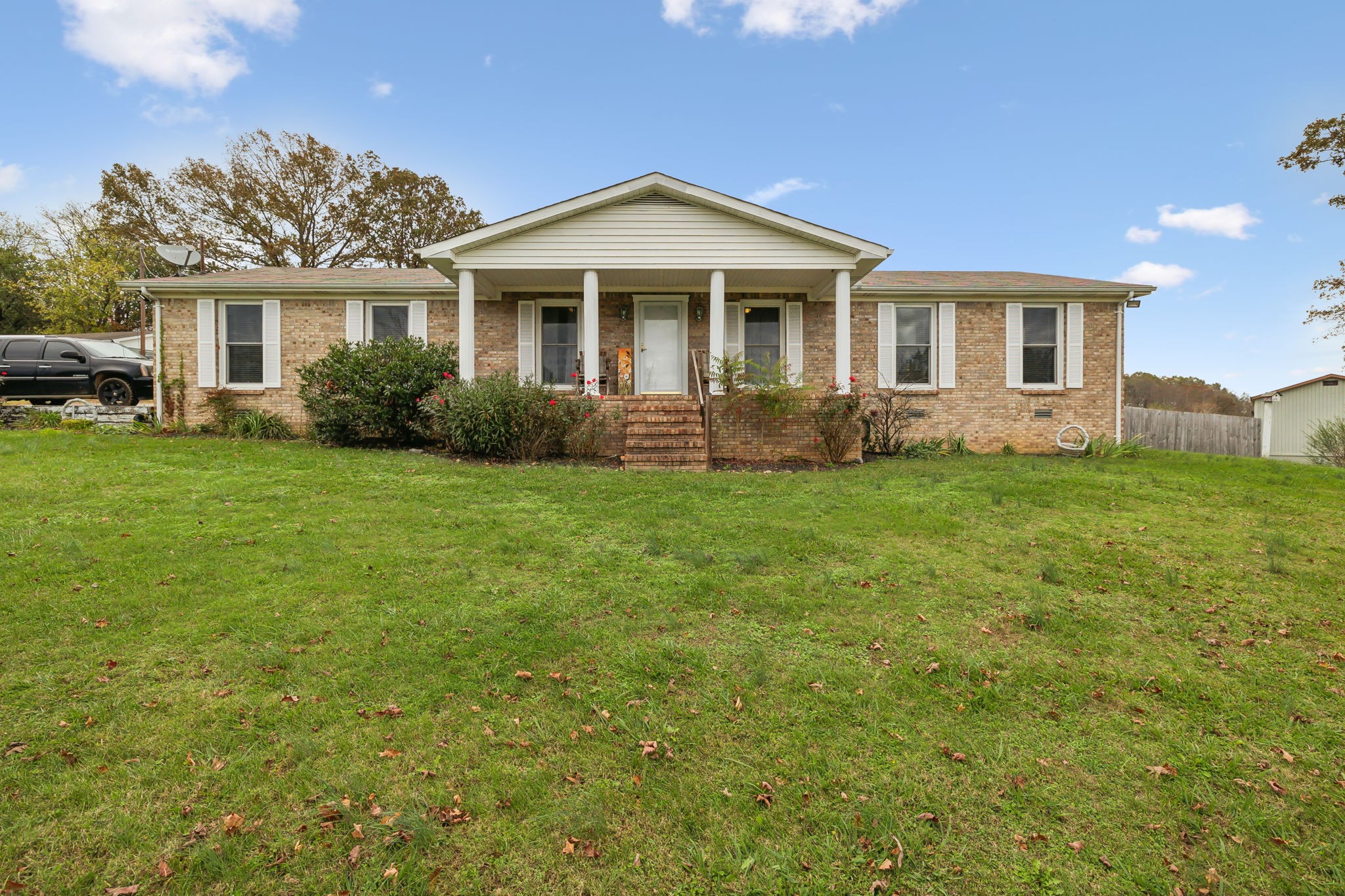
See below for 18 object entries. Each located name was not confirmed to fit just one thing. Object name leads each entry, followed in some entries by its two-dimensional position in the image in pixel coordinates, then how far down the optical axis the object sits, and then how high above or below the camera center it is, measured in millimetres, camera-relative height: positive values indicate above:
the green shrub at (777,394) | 10844 +748
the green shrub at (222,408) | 12977 +615
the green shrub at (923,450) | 12242 -291
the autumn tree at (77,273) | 26234 +7102
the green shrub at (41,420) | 12625 +346
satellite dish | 14875 +4467
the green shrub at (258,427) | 12484 +196
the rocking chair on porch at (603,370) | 12812 +1437
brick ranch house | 13133 +2292
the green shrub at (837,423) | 10969 +223
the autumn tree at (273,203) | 24703 +9721
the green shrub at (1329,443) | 14219 -189
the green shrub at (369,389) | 10984 +867
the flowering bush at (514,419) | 10125 +276
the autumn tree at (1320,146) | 14078 +6798
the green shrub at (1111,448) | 11953 -253
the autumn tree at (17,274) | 26656 +7232
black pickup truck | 13680 +1468
